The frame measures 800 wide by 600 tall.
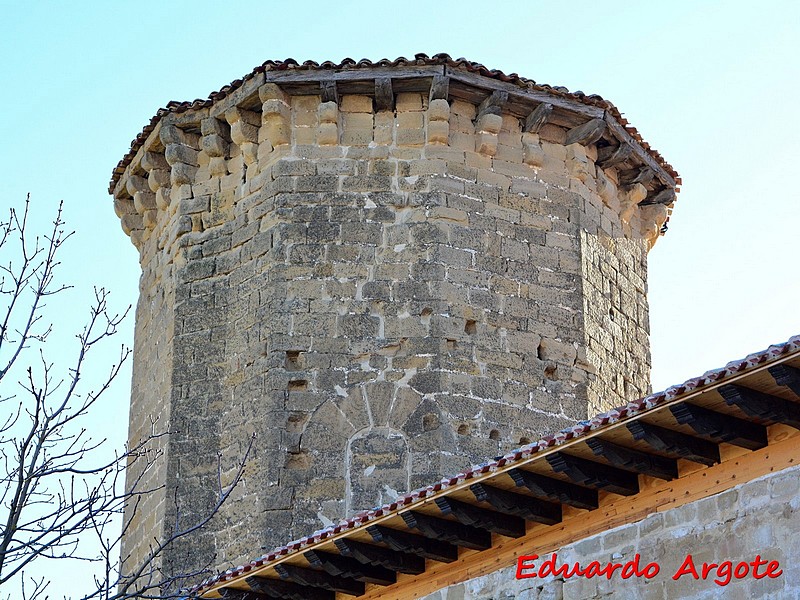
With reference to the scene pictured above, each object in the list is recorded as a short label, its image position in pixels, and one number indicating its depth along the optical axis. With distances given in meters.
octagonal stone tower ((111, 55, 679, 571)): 22.09
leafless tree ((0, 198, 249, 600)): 13.33
